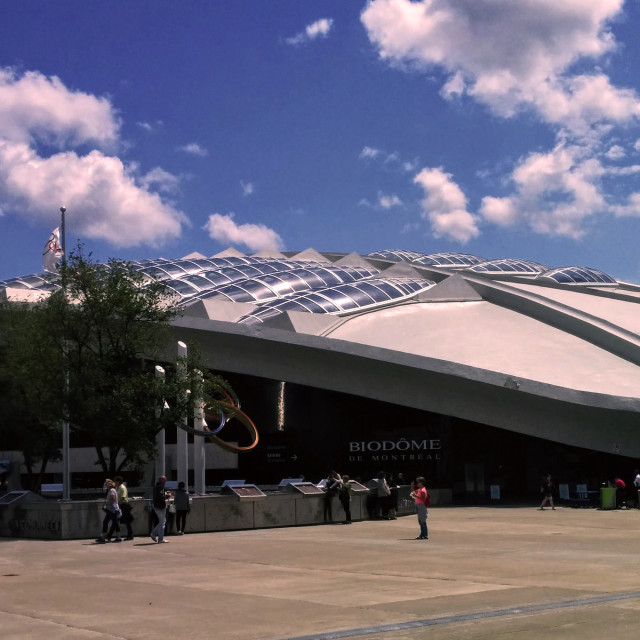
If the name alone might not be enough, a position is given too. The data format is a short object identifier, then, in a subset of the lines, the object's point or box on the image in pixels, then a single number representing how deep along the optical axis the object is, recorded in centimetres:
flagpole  2384
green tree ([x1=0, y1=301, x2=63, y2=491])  2411
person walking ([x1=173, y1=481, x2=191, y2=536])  2214
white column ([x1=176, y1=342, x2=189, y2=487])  2801
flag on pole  2845
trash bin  3192
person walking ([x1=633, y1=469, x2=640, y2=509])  3297
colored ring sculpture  2902
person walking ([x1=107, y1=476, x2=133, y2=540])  2097
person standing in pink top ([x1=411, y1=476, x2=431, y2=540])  1959
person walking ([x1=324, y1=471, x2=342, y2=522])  2588
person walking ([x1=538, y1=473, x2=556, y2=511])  3165
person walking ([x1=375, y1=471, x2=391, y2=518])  2639
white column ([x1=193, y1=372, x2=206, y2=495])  2894
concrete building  3941
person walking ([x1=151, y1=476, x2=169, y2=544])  2008
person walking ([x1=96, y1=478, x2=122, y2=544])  2004
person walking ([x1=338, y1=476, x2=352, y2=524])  2552
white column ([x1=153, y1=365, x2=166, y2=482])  2841
